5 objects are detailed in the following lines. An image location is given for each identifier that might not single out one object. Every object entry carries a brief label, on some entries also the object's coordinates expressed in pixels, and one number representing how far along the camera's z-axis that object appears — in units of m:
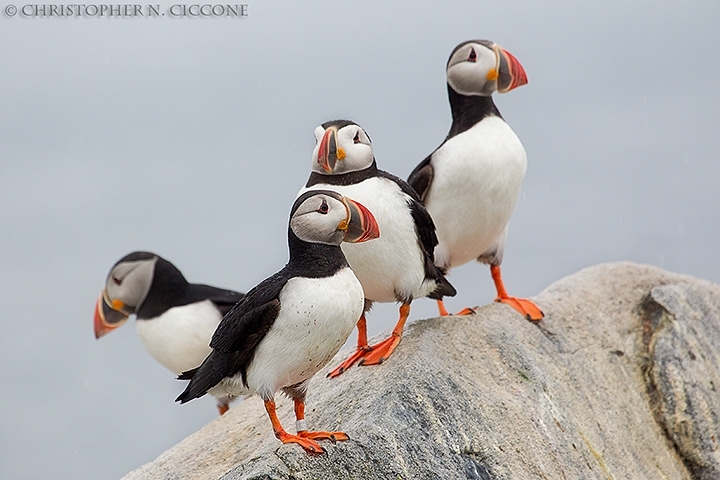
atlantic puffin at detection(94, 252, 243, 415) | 13.98
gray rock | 8.38
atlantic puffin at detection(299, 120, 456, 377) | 9.47
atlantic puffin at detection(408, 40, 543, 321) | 11.52
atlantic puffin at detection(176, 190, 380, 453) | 7.61
